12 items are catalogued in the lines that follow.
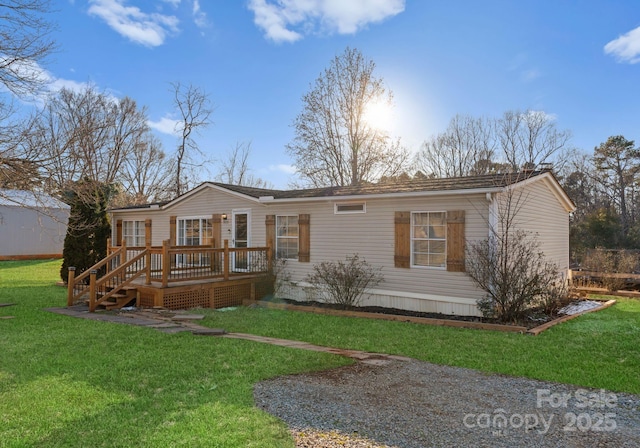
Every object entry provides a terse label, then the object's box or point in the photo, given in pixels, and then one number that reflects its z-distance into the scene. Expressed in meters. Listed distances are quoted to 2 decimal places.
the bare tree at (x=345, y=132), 24.42
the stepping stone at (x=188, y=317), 8.54
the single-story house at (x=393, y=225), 9.20
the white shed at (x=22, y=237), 23.20
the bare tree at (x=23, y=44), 8.56
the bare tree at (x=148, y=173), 29.02
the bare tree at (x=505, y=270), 8.53
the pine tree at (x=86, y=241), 13.87
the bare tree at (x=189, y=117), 26.72
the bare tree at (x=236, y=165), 32.41
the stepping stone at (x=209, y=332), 7.06
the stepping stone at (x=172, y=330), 7.21
